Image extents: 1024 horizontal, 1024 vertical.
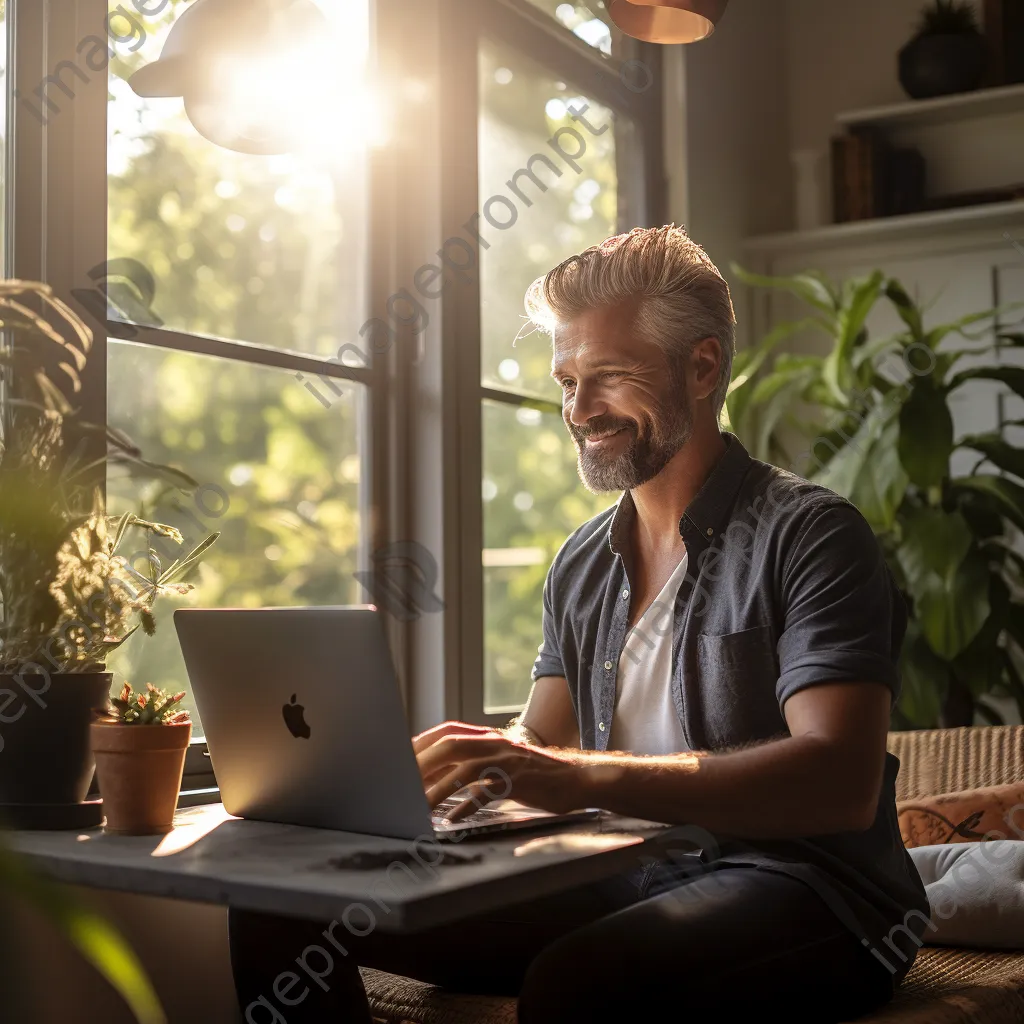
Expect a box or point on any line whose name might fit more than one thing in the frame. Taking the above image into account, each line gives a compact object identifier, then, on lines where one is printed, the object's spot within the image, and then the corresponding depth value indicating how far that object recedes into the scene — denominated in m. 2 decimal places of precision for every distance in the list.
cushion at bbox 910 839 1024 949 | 1.80
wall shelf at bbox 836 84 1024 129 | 3.47
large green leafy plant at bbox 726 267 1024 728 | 2.86
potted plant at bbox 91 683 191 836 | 1.33
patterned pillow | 2.07
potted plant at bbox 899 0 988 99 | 3.53
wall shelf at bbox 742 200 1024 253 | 3.37
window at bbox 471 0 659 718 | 2.77
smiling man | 1.29
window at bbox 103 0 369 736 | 1.96
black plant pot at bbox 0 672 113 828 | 1.35
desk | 1.01
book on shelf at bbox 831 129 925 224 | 3.62
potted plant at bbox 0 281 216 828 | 1.36
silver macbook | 1.20
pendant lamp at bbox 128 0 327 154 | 1.64
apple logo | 1.29
